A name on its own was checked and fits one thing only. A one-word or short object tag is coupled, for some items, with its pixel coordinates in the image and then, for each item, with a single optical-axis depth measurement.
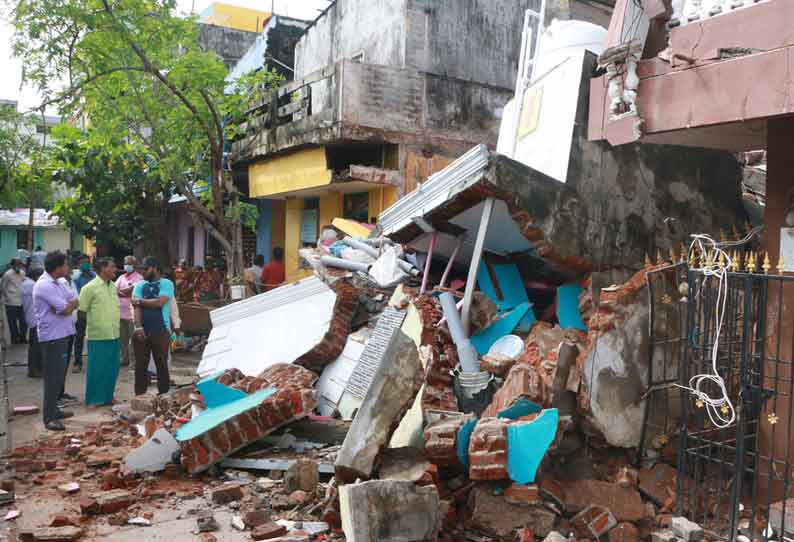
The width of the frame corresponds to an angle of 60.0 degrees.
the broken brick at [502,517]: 4.57
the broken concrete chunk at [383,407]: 4.53
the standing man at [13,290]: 12.47
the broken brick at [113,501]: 4.90
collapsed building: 4.61
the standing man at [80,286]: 10.89
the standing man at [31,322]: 10.37
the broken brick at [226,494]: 5.11
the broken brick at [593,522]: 4.71
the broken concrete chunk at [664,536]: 4.62
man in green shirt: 8.08
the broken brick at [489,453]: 4.47
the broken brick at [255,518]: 4.66
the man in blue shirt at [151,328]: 8.53
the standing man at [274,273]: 12.93
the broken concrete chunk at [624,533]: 4.81
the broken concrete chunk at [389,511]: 4.14
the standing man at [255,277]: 13.19
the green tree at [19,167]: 12.25
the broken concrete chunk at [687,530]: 4.54
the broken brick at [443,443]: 4.69
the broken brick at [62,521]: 4.63
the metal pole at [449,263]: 7.29
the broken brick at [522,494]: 4.56
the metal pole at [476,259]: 6.28
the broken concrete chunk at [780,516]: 4.46
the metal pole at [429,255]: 7.31
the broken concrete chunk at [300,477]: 5.18
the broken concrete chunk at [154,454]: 5.62
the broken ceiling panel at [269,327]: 7.79
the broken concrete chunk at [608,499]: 4.95
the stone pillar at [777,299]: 5.22
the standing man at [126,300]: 10.02
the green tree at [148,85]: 9.80
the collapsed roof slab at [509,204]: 6.12
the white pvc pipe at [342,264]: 8.48
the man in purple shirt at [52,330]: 7.23
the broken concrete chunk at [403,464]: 4.49
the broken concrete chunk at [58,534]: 4.36
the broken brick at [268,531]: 4.47
